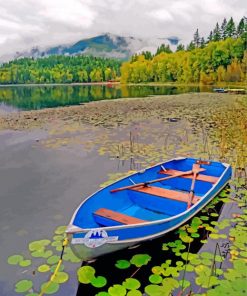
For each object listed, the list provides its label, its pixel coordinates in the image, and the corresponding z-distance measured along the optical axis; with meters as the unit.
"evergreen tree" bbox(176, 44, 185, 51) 111.09
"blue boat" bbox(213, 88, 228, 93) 47.75
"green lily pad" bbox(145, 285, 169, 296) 4.63
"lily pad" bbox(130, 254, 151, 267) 5.46
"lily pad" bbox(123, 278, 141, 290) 4.73
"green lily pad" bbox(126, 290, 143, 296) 4.54
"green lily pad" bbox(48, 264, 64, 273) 5.41
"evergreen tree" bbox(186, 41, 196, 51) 101.28
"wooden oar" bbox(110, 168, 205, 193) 7.44
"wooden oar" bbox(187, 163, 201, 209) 6.84
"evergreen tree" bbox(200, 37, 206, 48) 95.74
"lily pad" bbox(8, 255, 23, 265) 5.71
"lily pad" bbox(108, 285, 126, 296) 4.53
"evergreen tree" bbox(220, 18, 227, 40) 92.94
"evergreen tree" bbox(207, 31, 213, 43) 99.06
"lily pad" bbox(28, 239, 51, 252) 6.11
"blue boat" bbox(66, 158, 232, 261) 5.11
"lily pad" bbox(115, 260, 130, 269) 5.36
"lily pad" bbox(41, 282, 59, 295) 4.82
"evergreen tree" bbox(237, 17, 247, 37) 86.62
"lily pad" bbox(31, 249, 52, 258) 5.79
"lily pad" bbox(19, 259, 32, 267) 5.53
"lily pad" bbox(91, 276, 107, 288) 4.87
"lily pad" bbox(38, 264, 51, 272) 5.36
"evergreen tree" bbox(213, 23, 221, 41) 93.25
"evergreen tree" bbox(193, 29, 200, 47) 108.12
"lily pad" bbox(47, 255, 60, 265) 5.54
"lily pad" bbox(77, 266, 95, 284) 5.08
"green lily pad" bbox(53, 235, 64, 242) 6.45
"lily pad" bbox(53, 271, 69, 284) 5.07
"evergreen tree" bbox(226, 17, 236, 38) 89.38
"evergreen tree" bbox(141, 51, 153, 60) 121.06
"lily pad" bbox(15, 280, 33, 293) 4.94
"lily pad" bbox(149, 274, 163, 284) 4.93
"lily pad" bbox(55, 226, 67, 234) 6.78
